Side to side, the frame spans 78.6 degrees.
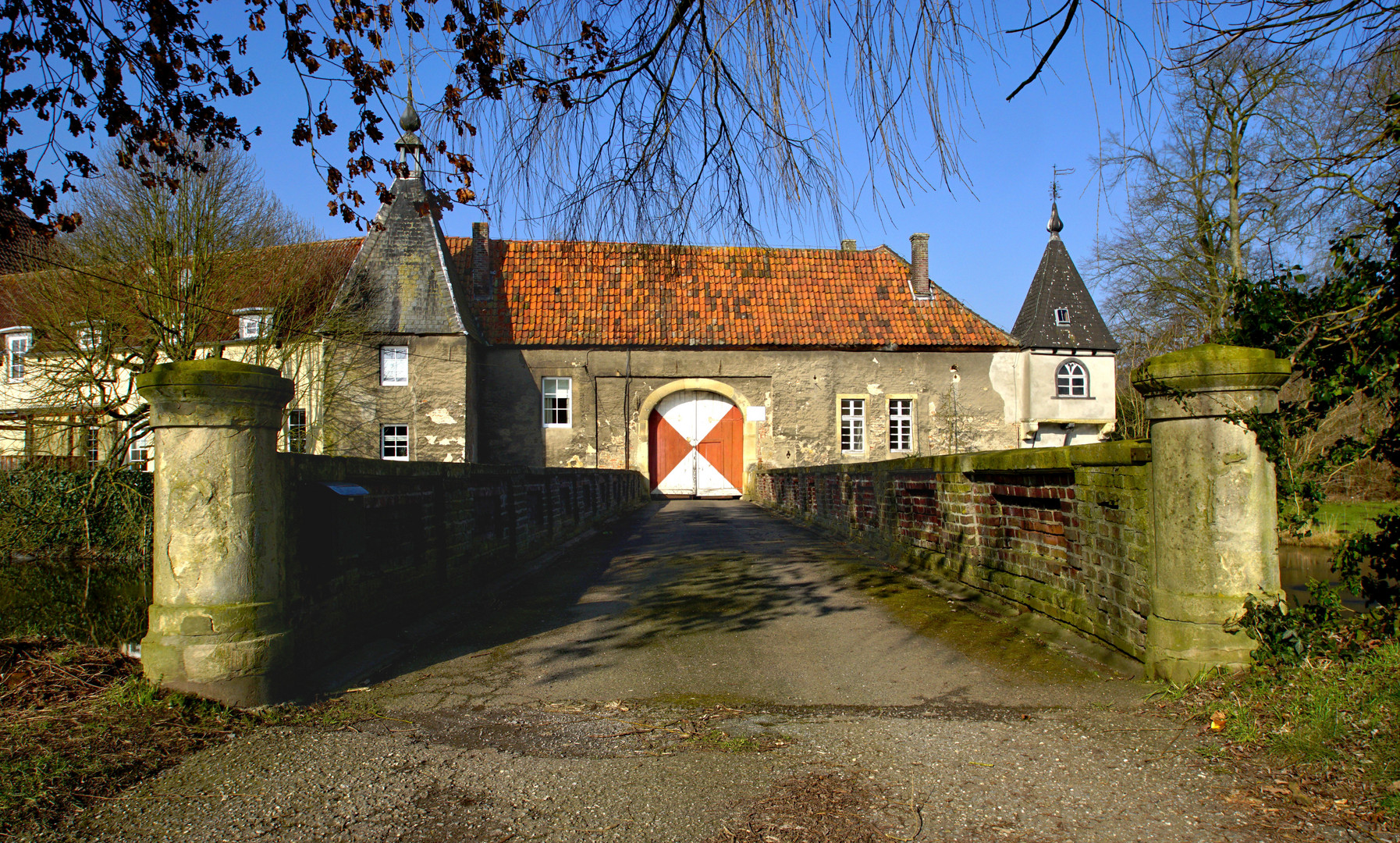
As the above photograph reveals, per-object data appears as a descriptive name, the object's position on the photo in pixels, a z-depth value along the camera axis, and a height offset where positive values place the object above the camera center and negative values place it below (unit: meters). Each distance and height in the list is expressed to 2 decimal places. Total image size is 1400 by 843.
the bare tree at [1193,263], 18.41 +4.52
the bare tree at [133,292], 15.97 +3.37
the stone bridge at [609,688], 2.77 -1.14
